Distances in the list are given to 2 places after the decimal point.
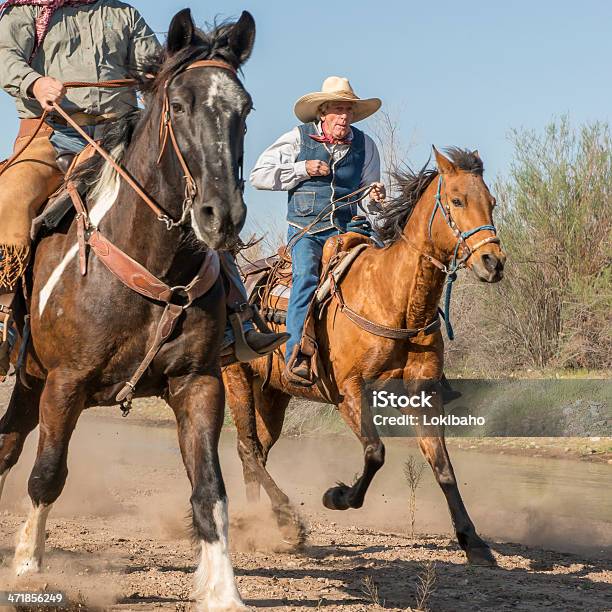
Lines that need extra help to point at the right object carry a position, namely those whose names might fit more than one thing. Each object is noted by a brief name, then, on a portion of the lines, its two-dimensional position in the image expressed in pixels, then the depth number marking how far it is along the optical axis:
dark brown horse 9.68
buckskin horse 16.10
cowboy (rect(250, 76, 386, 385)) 18.48
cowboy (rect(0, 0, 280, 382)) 11.74
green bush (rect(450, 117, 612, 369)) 37.50
